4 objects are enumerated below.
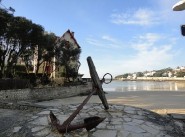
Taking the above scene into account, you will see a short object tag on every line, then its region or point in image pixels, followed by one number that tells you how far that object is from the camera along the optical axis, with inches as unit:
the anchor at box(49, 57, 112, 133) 104.0
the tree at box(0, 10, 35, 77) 501.1
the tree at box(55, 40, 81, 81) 623.7
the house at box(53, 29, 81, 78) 852.3
